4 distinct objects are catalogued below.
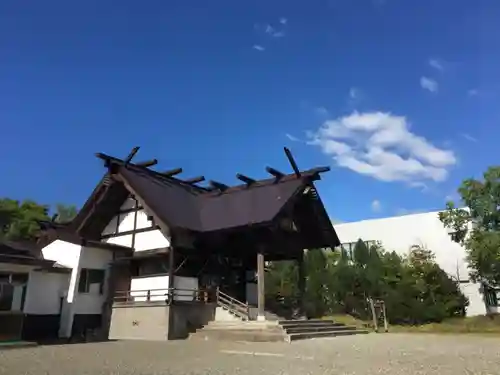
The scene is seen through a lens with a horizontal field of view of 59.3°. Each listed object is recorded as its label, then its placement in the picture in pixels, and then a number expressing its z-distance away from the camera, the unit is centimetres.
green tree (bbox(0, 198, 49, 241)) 3075
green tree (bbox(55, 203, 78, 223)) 4586
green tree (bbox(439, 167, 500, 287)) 2767
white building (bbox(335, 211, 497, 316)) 3309
